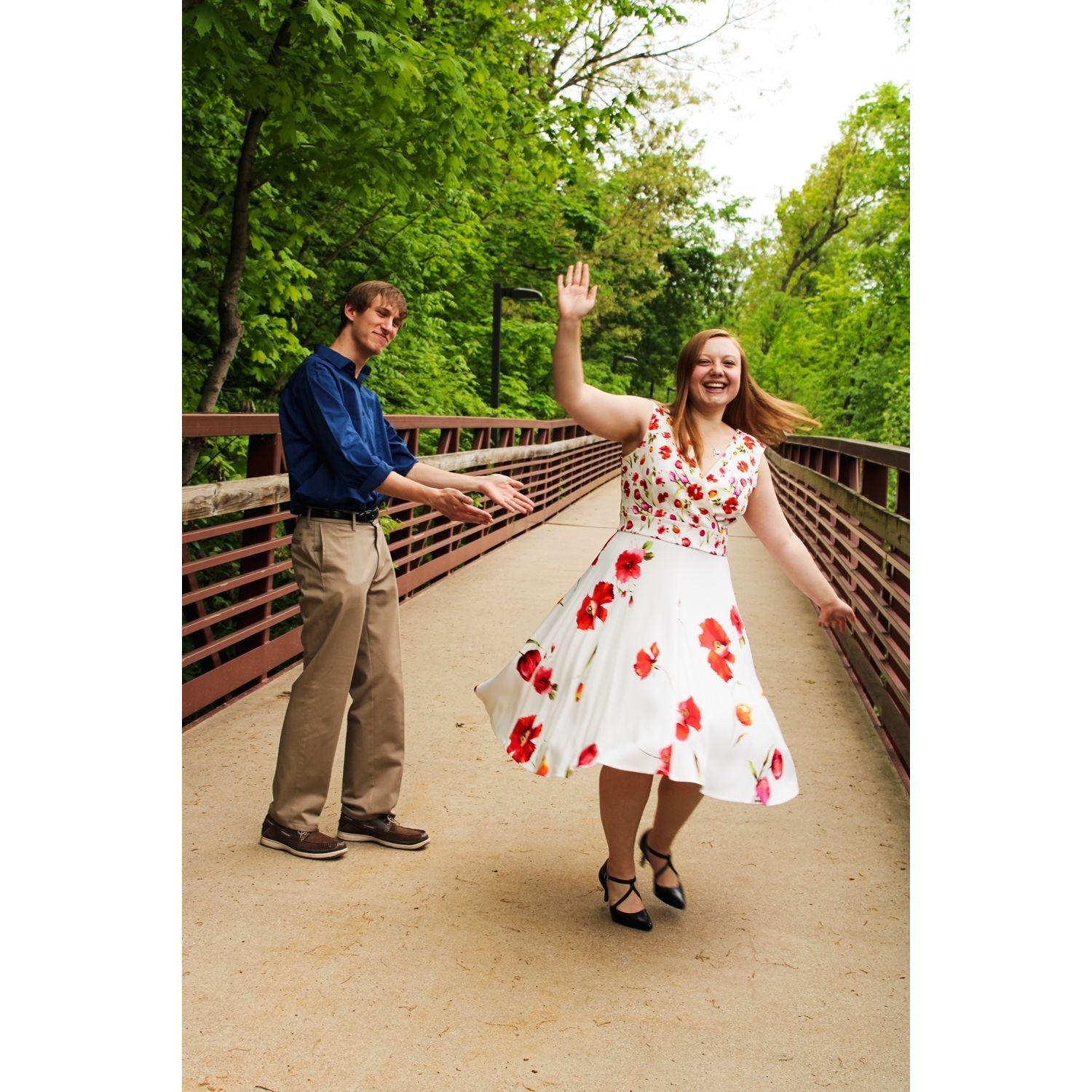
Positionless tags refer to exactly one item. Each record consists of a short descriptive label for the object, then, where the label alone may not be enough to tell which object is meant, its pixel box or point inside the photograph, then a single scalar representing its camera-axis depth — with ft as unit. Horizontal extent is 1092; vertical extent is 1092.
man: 11.81
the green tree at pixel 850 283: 90.43
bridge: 8.56
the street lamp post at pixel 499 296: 55.72
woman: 10.10
